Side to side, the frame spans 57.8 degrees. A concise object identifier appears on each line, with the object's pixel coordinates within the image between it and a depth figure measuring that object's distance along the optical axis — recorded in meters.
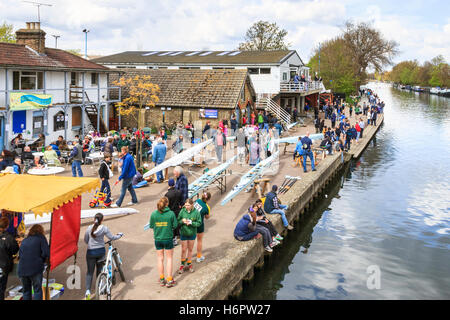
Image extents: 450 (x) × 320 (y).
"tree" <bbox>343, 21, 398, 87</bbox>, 92.00
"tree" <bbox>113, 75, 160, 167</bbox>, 30.89
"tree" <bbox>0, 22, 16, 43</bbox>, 52.92
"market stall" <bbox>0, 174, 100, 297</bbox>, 7.20
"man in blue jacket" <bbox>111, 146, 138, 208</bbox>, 12.61
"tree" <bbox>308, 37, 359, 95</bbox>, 64.62
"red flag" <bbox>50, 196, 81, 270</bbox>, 7.67
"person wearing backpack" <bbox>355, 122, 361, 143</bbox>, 31.91
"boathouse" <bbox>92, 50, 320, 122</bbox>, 39.41
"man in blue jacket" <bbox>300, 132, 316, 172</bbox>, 18.77
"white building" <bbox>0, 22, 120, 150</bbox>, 19.39
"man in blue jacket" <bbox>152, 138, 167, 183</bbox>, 16.42
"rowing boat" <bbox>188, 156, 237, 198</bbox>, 13.29
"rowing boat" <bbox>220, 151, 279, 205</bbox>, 13.45
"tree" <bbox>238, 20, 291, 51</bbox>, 76.44
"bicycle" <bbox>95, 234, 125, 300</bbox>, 7.31
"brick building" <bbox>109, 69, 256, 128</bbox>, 31.45
